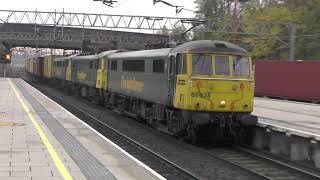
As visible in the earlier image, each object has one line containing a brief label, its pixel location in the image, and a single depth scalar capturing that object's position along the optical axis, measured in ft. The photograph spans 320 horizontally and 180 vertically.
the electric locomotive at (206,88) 50.80
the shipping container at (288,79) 108.88
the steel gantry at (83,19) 255.29
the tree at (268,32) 164.66
